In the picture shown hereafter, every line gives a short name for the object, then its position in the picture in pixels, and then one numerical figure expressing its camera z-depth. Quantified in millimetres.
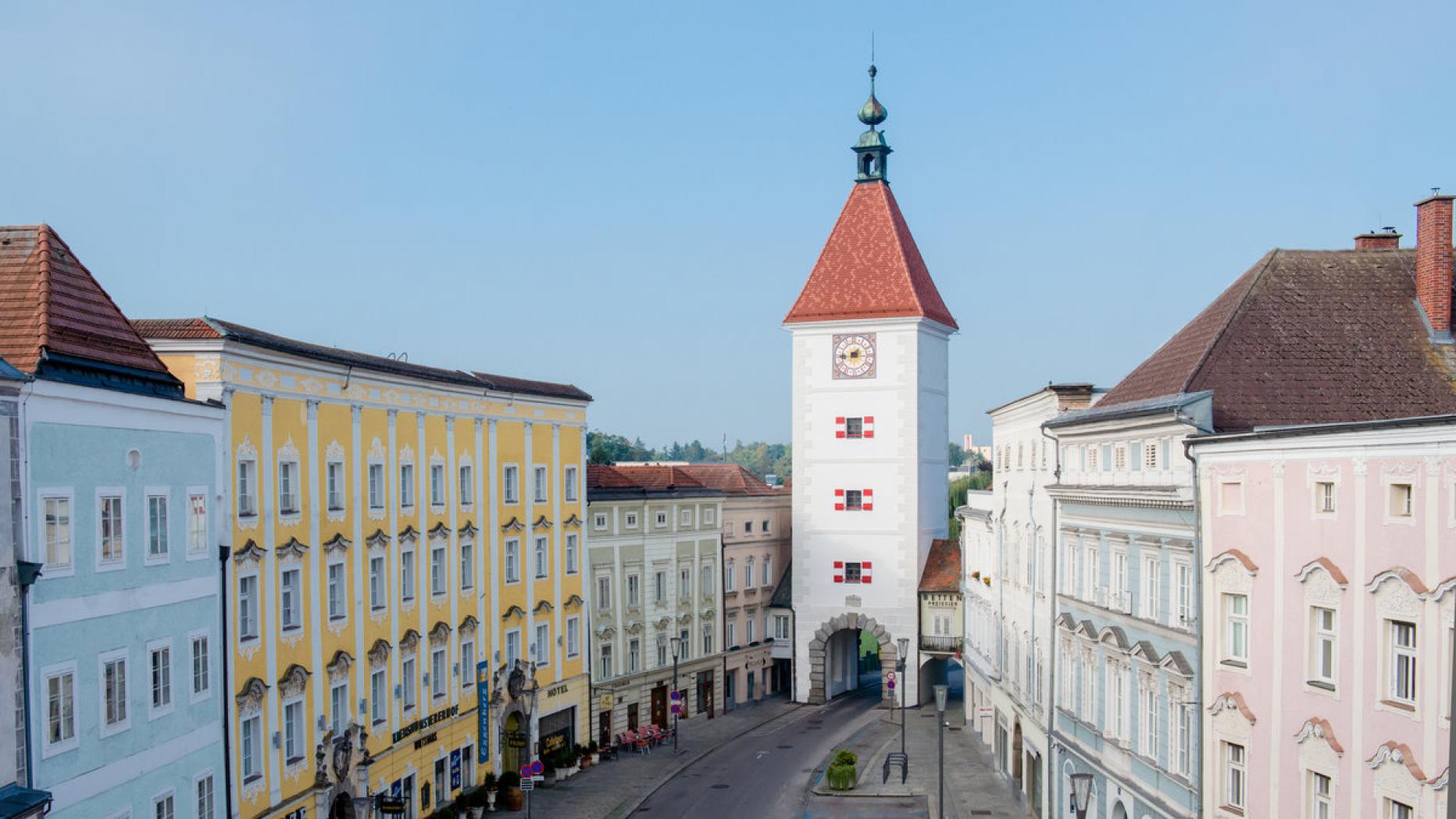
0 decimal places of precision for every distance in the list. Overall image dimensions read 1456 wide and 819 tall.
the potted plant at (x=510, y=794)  46062
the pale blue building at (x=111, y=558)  21969
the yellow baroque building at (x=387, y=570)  31312
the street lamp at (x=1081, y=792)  24781
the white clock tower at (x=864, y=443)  70562
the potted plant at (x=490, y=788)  45531
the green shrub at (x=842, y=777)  48281
